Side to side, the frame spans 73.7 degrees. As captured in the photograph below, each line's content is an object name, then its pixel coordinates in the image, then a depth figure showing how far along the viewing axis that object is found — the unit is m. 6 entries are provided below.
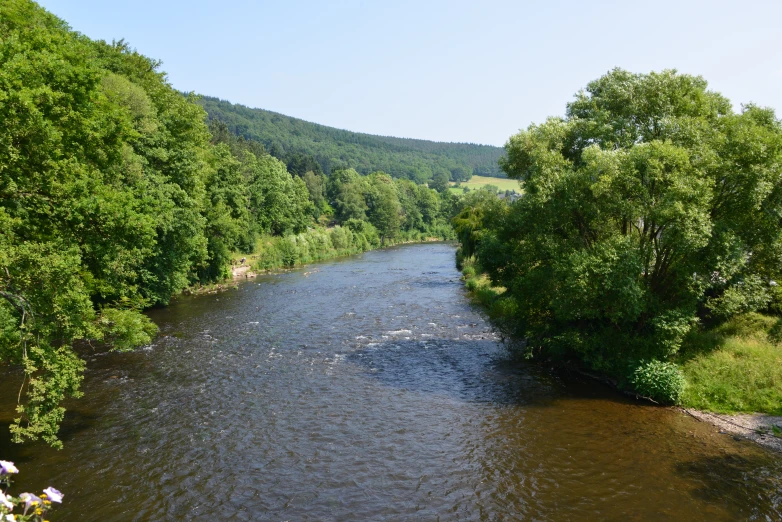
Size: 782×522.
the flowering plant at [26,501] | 5.44
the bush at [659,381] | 20.81
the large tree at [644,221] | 20.19
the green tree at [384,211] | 109.25
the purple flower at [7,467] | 5.82
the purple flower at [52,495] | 5.68
